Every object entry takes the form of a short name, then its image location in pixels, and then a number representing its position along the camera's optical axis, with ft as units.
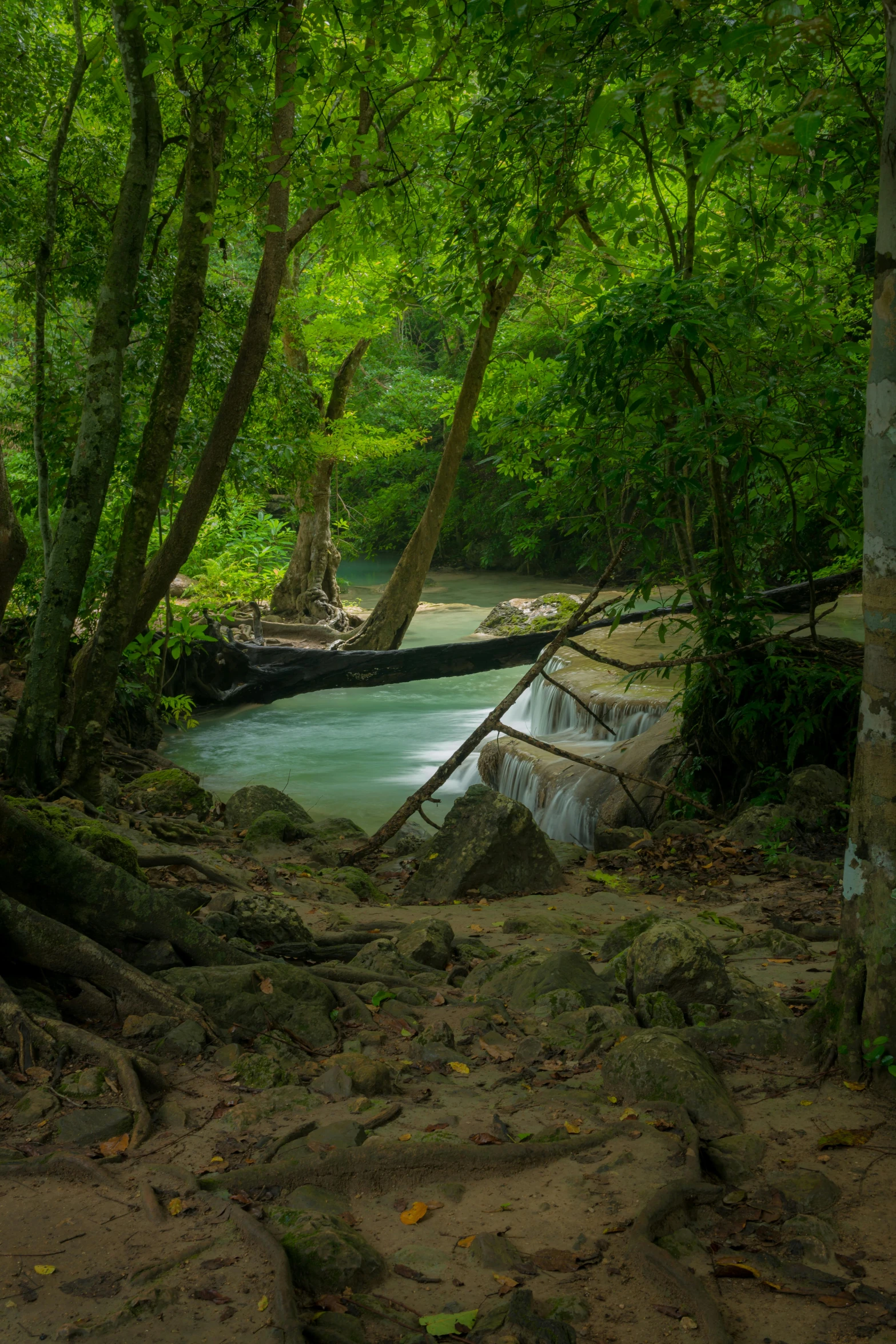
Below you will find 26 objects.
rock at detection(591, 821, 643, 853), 29.04
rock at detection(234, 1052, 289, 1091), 12.05
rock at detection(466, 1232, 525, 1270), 8.97
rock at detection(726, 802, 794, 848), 25.53
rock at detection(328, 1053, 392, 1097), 12.17
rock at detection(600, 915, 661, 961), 17.72
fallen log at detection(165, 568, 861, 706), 50.85
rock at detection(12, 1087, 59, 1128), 10.44
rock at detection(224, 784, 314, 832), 30.09
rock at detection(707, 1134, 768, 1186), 10.59
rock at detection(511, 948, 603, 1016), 15.07
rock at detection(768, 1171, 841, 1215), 9.79
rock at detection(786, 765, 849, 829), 25.48
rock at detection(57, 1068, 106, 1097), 10.97
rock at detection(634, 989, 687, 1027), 14.26
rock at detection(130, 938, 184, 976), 13.76
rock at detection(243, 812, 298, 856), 27.12
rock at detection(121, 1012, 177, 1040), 12.49
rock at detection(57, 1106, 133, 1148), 10.30
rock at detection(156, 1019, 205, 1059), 12.33
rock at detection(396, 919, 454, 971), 17.24
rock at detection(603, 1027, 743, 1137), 11.61
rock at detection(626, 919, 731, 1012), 14.65
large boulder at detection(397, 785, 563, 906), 23.93
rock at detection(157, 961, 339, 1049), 13.35
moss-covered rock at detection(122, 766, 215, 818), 29.22
